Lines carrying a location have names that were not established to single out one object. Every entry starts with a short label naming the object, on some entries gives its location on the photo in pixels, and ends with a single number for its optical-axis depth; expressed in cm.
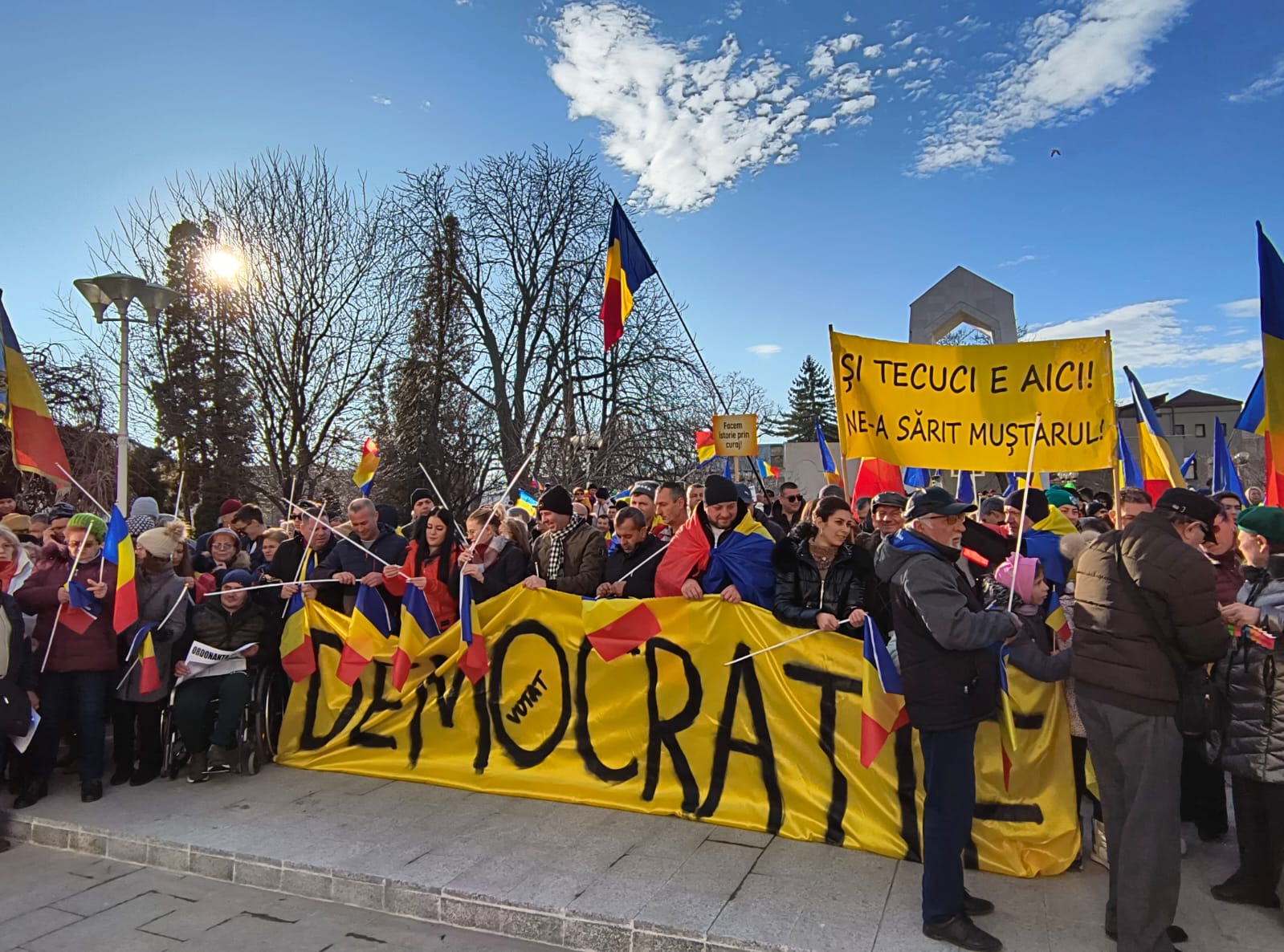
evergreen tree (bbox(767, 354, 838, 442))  6812
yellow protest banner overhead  482
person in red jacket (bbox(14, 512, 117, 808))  579
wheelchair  612
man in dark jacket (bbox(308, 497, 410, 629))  654
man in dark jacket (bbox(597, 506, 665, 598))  582
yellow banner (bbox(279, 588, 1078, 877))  429
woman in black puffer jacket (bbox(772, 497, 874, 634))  461
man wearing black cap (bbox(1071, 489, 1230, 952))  328
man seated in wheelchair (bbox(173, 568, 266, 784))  602
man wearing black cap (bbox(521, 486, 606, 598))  601
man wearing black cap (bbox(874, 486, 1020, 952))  354
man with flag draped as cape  535
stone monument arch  2462
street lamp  1060
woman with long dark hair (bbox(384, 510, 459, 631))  626
